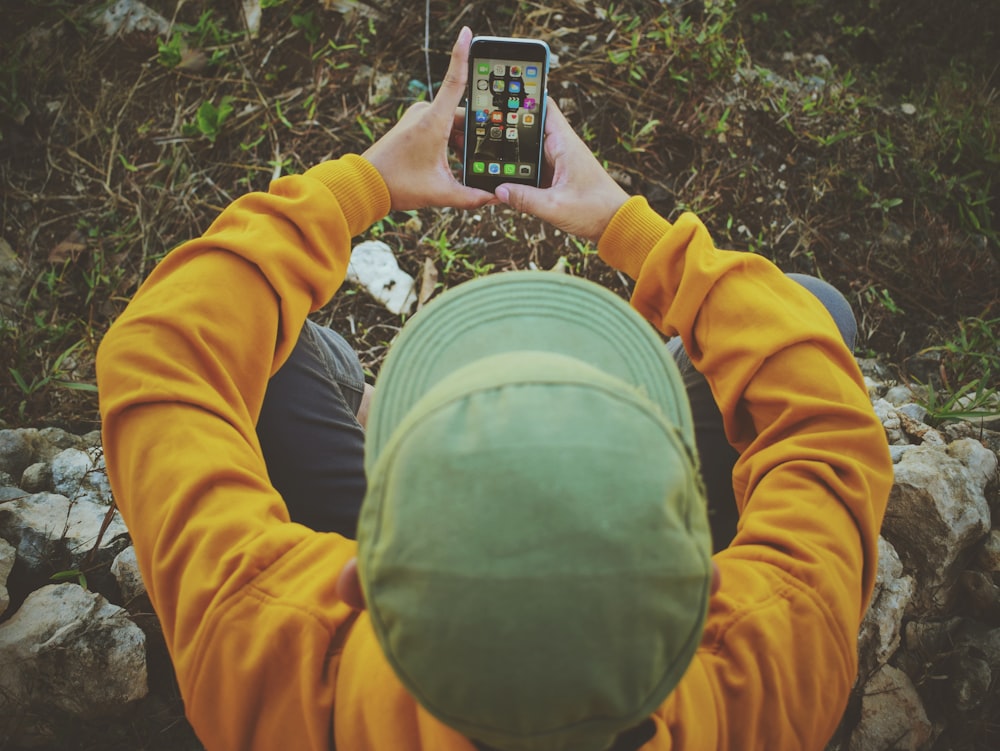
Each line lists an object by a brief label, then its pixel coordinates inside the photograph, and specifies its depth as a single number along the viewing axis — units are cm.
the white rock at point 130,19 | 131
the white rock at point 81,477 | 108
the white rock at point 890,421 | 112
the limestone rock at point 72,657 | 94
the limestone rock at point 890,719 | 99
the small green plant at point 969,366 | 115
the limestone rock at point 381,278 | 126
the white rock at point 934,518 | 102
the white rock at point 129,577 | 100
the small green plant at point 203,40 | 131
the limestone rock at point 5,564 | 96
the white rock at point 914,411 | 115
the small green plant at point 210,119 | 128
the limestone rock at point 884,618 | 100
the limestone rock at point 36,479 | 108
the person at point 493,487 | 56
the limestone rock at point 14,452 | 108
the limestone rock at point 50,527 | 102
